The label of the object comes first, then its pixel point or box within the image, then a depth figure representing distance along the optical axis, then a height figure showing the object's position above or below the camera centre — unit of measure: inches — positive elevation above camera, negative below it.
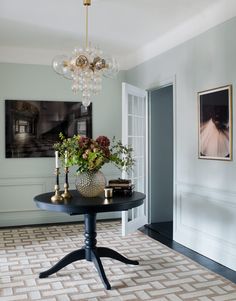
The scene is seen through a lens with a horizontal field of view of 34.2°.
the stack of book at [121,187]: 155.6 -16.0
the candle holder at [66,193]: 147.4 -17.5
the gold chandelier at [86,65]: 158.6 +34.3
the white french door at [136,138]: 202.4 +5.0
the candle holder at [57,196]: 141.9 -18.1
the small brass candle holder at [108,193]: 145.8 -17.3
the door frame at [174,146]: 196.2 +0.4
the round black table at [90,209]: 130.8 -21.2
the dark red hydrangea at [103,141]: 147.8 +2.5
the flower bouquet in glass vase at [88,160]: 144.4 -4.6
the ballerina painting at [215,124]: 154.3 +10.0
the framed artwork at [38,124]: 233.1 +14.7
